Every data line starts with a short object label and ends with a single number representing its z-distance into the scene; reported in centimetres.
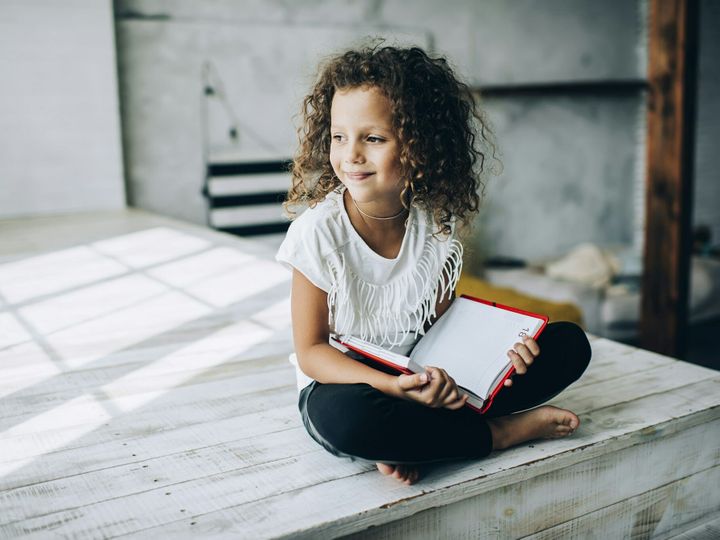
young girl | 120
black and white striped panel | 472
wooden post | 317
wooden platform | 114
